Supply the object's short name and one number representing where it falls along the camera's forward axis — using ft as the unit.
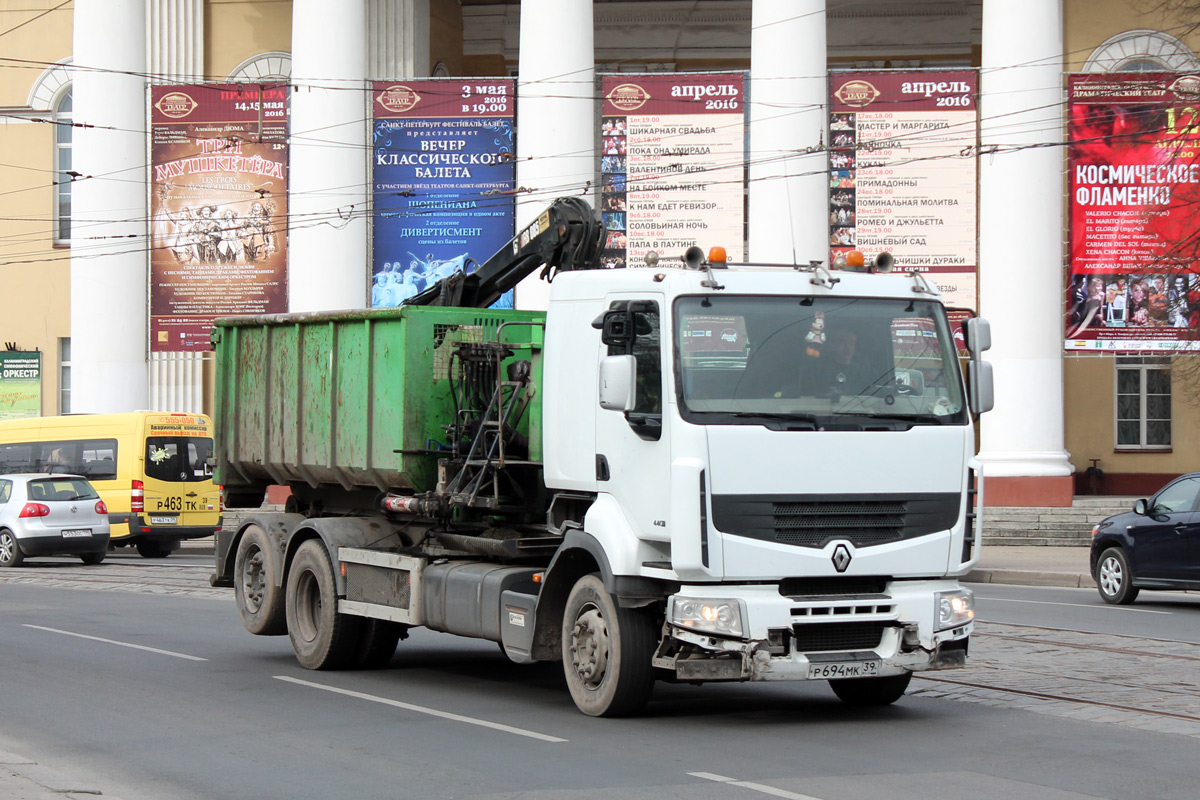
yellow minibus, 100.94
